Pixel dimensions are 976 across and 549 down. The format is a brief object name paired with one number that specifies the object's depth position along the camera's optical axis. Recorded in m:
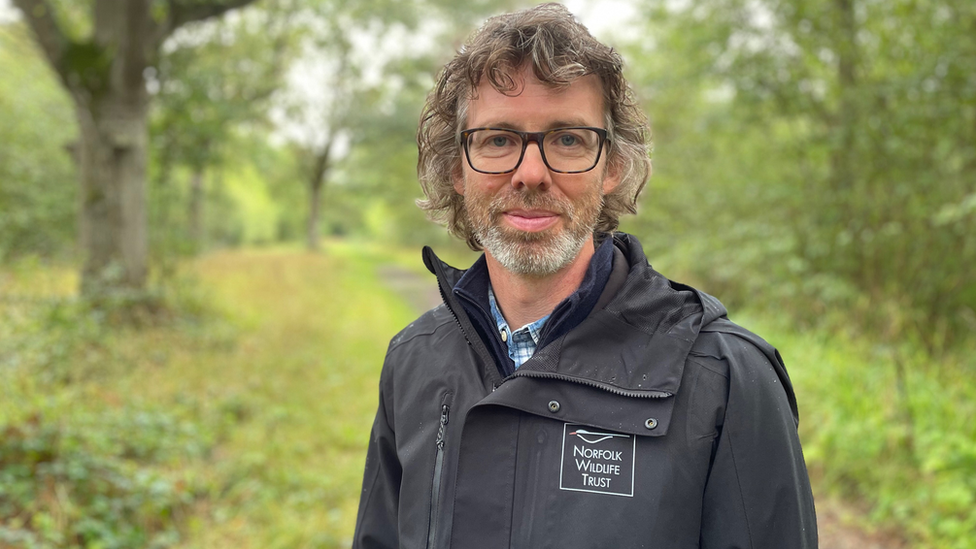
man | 1.43
